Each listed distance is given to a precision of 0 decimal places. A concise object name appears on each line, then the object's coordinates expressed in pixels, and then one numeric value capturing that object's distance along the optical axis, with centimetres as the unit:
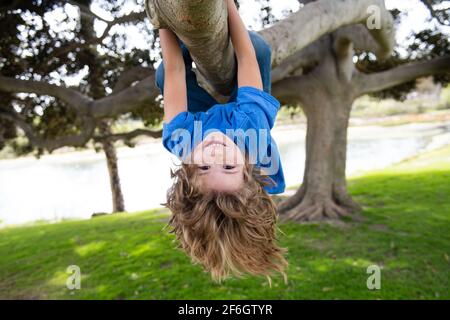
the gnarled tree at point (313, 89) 621
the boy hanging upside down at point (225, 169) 230
